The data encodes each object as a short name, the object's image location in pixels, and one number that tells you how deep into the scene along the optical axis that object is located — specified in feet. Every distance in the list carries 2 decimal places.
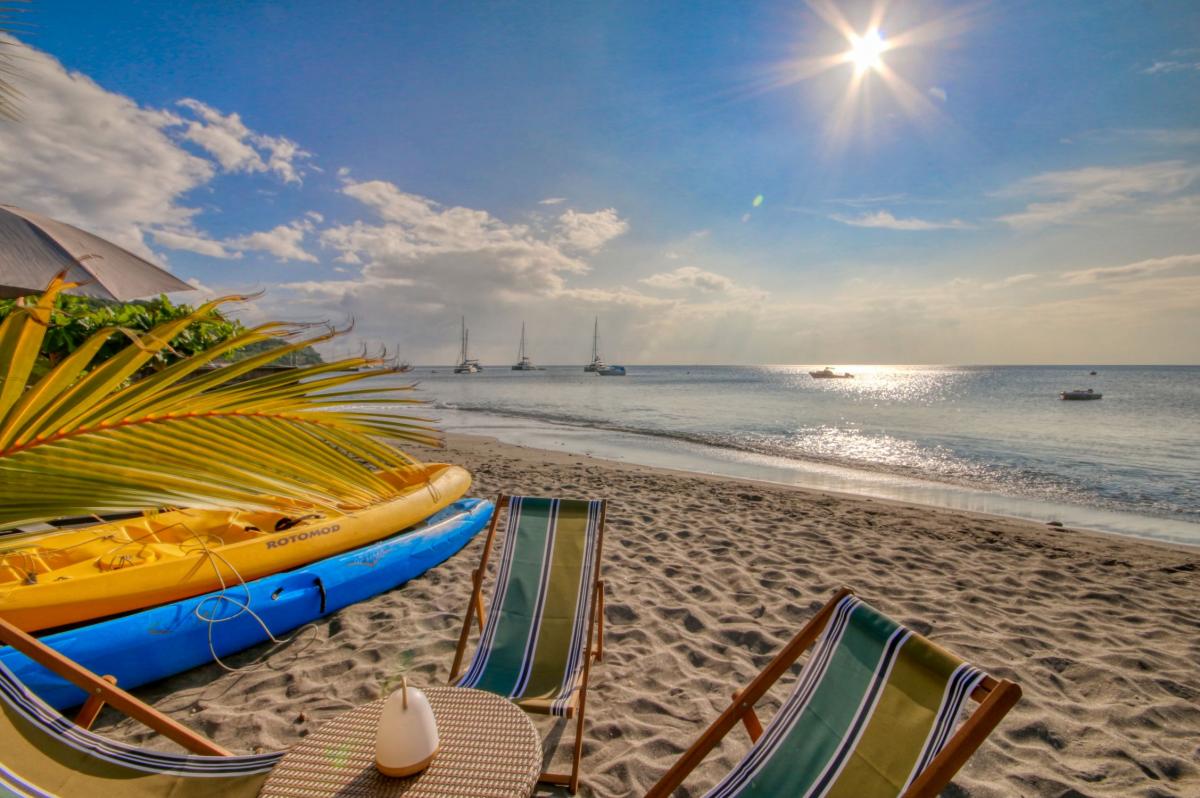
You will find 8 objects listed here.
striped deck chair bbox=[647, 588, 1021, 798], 4.96
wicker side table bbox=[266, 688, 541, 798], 5.29
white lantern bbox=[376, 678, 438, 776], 5.36
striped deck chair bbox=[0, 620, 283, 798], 5.21
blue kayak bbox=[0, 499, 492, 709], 9.27
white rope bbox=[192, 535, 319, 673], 10.75
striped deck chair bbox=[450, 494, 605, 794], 8.64
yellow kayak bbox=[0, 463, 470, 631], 9.53
